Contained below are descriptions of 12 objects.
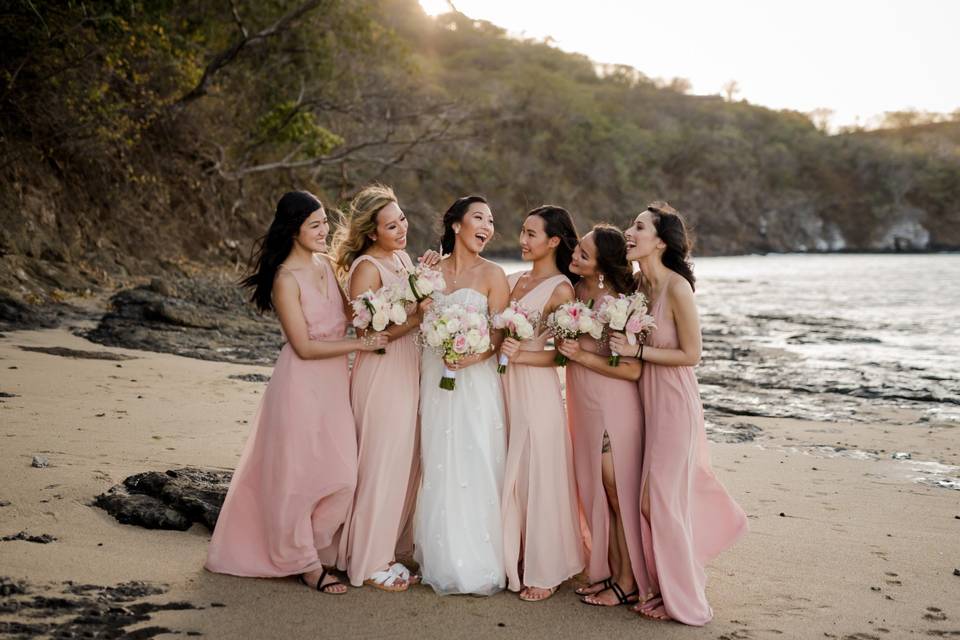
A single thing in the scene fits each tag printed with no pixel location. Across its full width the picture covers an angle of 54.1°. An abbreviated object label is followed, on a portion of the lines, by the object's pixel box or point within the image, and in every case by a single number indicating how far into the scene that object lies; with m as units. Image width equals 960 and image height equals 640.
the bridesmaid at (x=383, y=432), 5.00
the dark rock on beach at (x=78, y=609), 3.95
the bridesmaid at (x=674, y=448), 4.74
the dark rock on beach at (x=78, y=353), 11.06
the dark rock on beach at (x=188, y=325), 12.69
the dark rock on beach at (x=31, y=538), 5.00
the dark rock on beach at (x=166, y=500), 5.44
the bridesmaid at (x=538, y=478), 5.00
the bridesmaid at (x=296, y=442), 4.89
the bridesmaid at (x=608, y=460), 4.91
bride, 4.96
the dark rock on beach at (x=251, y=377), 11.10
